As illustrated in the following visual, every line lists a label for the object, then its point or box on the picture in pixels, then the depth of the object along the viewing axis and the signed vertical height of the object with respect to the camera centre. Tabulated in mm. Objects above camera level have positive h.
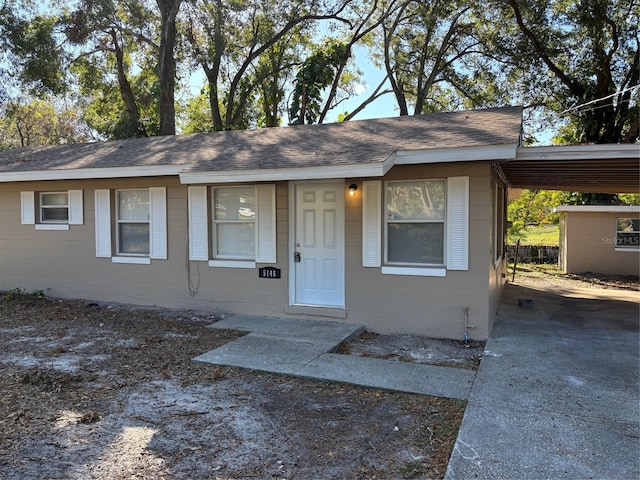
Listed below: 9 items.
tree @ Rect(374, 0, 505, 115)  18516 +7742
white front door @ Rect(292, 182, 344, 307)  6973 -242
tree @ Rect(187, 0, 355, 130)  18891 +8418
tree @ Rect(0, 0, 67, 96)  14711 +6143
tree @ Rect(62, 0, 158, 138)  16141 +7358
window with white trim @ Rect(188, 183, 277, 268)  7480 +87
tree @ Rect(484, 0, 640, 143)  15336 +6263
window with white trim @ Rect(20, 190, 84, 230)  8820 +428
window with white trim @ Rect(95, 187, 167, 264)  8242 +124
